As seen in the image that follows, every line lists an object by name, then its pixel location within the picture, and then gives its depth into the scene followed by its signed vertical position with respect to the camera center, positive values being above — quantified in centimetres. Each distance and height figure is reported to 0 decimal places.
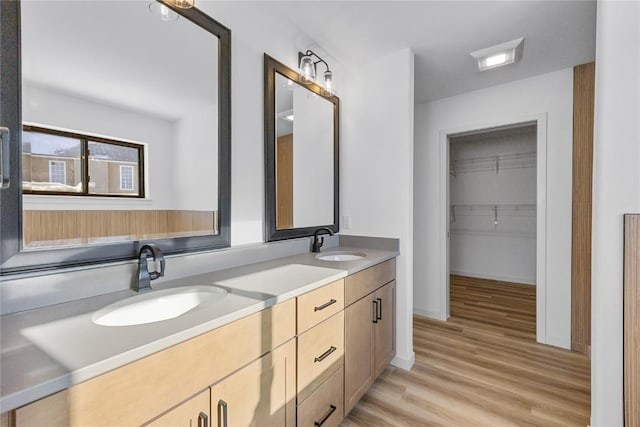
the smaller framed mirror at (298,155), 185 +39
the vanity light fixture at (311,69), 202 +99
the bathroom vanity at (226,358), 64 -43
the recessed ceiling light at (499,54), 212 +118
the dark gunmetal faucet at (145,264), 114 -22
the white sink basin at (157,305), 102 -37
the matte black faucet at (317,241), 217 -25
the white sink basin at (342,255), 210 -35
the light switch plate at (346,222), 253 -12
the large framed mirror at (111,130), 95 +31
